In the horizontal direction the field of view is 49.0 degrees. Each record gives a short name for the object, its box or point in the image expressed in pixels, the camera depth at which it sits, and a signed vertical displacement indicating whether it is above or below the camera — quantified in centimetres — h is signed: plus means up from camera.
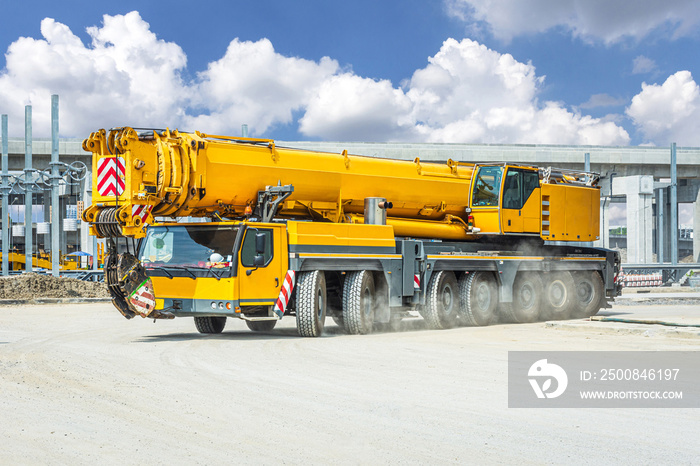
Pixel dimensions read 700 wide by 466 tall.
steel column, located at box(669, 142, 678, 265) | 3969 +318
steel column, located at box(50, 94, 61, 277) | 3069 +275
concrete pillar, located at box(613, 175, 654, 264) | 4781 +235
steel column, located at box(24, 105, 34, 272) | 3306 +288
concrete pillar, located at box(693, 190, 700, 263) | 5484 +180
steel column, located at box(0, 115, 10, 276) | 3391 +245
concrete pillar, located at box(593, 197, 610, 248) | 4354 +123
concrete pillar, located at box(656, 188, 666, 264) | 4212 +119
